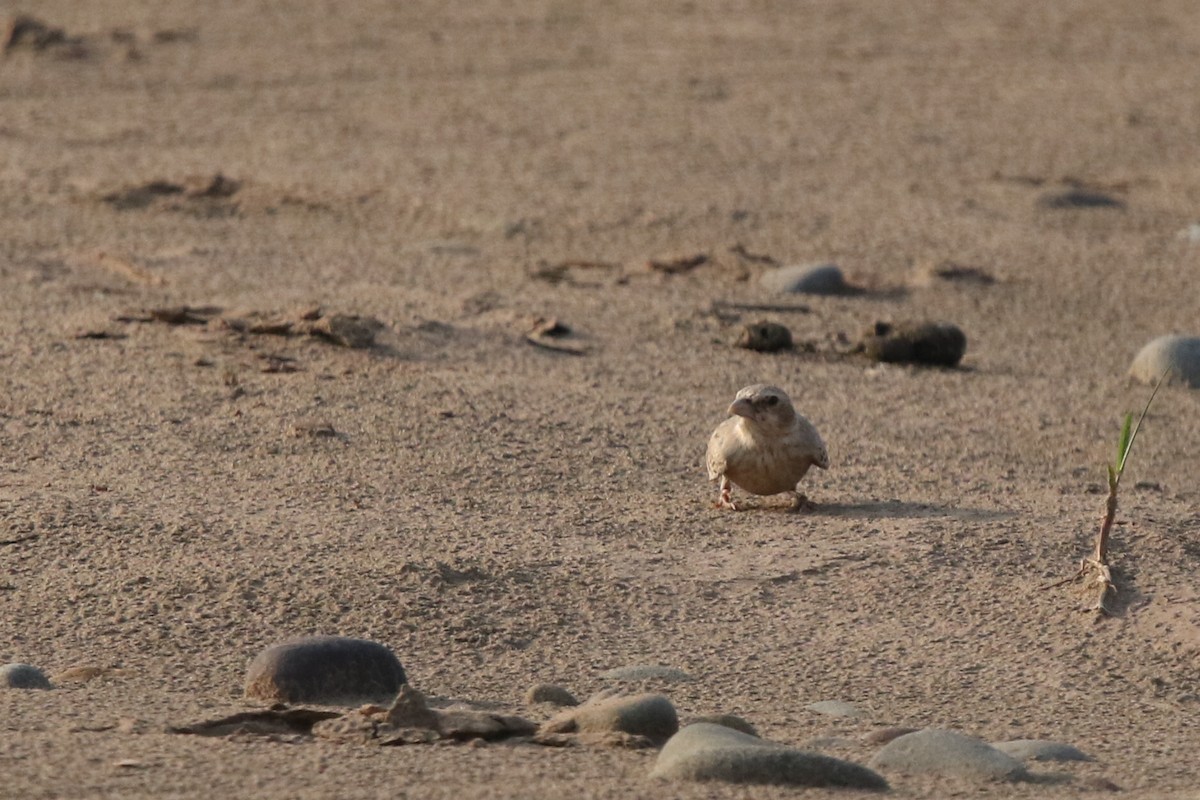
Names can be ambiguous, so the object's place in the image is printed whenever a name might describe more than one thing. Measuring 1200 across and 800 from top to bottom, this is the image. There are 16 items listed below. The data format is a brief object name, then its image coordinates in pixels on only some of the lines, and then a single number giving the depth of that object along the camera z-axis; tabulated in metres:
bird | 9.66
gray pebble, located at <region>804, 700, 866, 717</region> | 7.45
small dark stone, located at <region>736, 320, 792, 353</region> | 13.73
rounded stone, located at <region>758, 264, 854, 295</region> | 15.52
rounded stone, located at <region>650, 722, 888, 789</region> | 6.28
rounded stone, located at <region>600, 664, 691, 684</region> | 7.79
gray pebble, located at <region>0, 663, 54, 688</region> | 7.27
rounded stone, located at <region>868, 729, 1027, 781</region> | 6.57
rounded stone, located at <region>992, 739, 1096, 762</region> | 6.85
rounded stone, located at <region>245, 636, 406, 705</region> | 7.19
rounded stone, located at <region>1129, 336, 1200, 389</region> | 13.59
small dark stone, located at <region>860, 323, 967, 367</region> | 13.60
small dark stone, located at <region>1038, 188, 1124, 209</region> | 18.11
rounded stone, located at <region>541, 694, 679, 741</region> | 6.75
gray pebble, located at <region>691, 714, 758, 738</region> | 6.91
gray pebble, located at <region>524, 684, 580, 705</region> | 7.39
